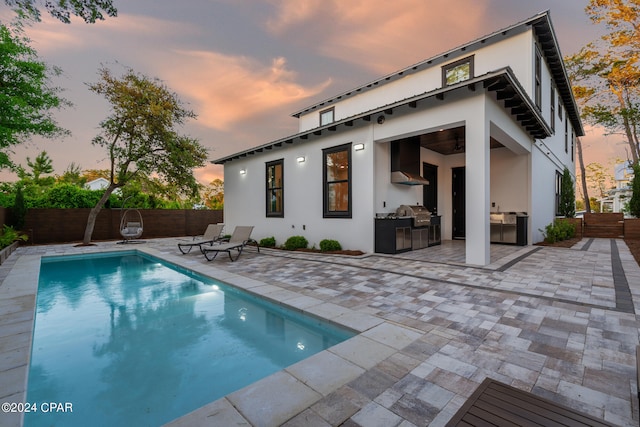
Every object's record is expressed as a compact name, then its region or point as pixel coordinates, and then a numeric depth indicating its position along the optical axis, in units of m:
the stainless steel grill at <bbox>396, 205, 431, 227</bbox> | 7.94
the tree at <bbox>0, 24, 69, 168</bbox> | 8.43
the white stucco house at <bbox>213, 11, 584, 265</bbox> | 5.83
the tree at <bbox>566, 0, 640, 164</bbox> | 12.29
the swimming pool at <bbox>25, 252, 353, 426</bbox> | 2.16
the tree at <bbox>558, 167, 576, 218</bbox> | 12.48
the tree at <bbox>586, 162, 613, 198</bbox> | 26.41
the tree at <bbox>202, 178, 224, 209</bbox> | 29.17
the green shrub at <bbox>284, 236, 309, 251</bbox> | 8.93
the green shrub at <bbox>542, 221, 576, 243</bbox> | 9.23
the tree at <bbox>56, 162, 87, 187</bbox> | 24.29
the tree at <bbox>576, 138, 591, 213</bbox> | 17.54
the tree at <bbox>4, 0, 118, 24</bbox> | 2.77
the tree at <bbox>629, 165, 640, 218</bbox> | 11.18
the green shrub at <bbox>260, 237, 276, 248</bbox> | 9.97
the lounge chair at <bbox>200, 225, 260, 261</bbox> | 7.33
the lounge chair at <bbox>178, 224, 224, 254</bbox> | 9.49
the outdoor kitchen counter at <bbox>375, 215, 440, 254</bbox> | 7.36
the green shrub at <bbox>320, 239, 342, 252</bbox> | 8.05
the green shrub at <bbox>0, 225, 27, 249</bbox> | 8.39
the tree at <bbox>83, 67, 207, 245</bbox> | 10.71
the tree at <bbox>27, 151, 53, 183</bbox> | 22.91
